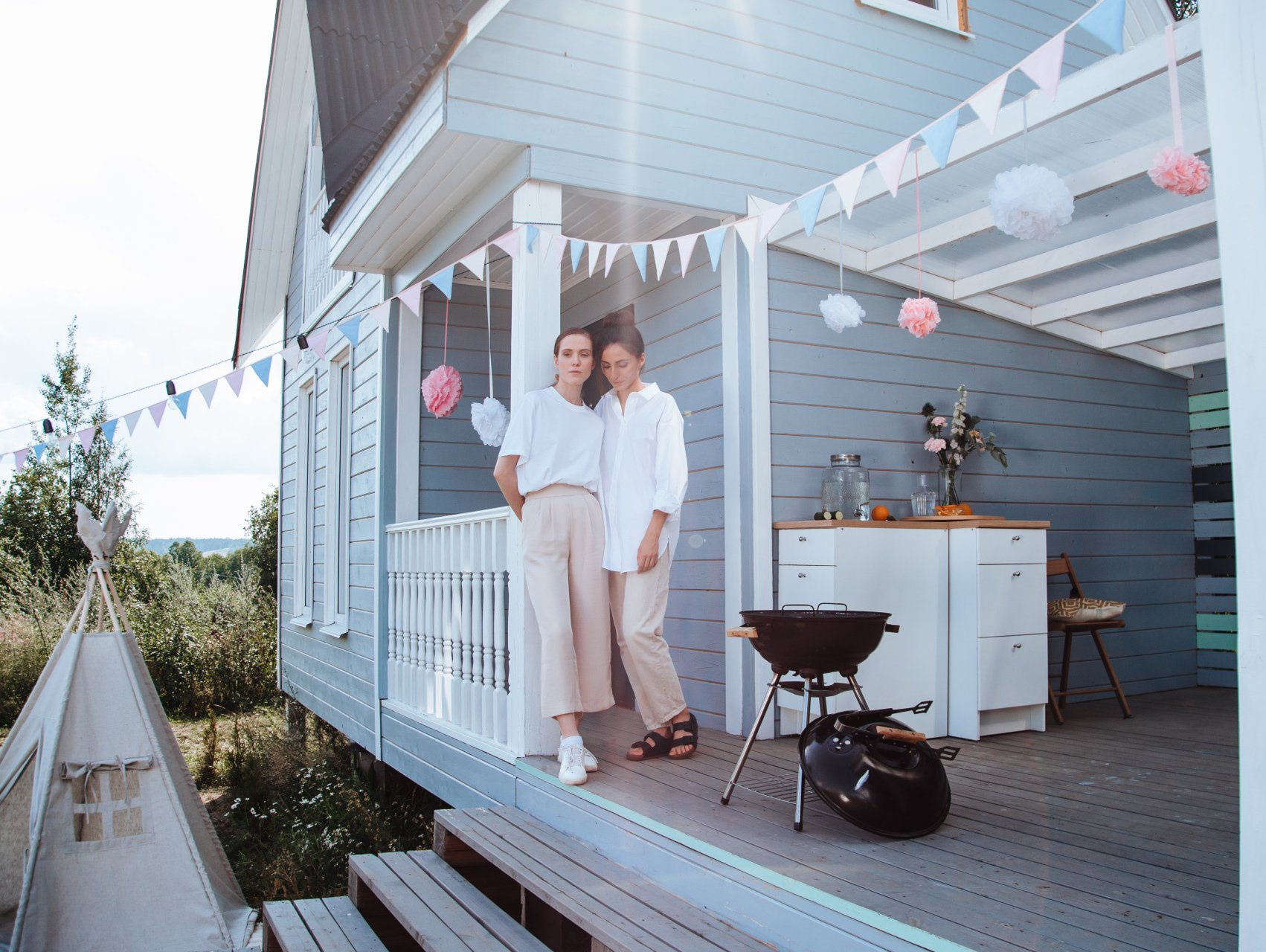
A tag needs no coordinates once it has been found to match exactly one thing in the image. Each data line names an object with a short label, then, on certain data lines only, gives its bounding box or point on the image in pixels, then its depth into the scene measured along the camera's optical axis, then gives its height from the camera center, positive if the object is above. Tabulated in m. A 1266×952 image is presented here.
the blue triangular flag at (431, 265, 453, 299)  4.31 +1.09
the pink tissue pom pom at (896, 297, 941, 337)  3.79 +0.81
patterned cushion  4.77 -0.42
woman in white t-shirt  3.56 +0.00
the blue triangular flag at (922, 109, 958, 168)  2.83 +1.13
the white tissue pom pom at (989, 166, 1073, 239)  2.93 +0.97
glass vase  4.82 +0.19
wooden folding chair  4.73 -0.55
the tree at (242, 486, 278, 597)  15.11 -0.17
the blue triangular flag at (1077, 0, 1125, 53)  2.32 +1.19
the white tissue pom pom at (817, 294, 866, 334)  3.88 +0.85
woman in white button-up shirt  3.53 +0.03
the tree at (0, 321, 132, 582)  14.47 +0.70
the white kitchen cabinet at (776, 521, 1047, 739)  4.16 -0.35
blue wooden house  2.71 +0.81
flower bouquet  4.84 +0.41
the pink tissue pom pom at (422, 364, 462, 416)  5.04 +0.71
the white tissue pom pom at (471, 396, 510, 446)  5.14 +0.57
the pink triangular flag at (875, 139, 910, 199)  3.07 +1.14
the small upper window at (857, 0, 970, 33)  5.25 +2.81
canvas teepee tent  4.56 -1.43
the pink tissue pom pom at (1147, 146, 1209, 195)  2.50 +0.90
